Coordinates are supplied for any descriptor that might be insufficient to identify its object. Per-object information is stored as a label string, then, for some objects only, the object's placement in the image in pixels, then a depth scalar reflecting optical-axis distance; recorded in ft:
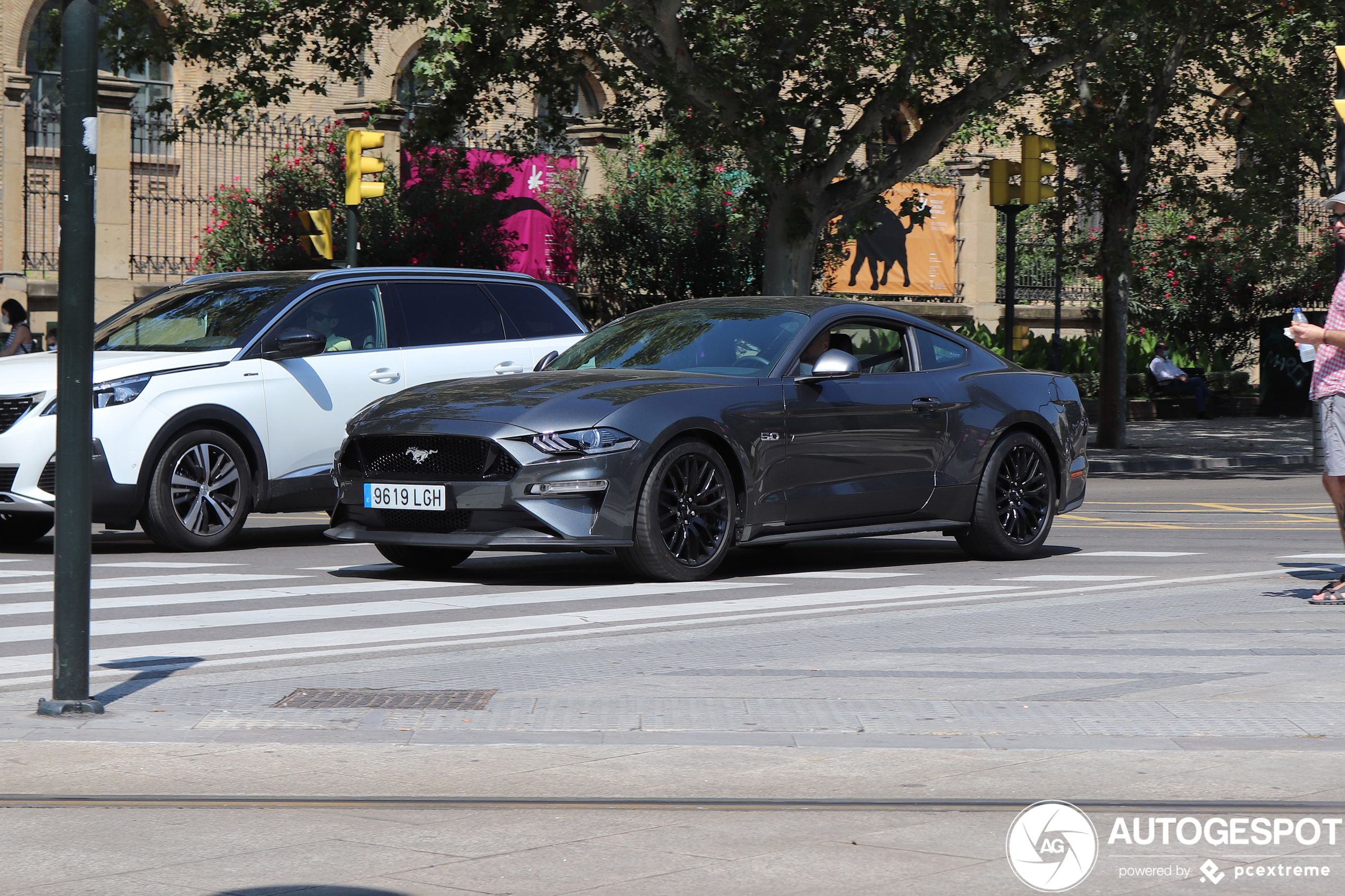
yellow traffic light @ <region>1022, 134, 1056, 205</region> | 80.74
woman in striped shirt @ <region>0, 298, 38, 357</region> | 63.87
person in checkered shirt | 28.50
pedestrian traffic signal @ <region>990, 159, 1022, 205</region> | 80.74
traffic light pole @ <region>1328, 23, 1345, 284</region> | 72.13
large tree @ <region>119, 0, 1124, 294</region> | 70.85
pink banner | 100.32
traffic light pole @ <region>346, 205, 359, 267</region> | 68.28
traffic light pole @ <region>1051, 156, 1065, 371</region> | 86.07
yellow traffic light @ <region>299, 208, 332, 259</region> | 71.97
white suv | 37.29
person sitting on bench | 114.93
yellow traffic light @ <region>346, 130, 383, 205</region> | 67.05
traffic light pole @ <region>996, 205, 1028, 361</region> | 81.10
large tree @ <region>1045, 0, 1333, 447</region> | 81.00
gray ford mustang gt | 31.19
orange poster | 125.08
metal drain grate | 21.08
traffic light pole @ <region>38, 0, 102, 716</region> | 19.61
